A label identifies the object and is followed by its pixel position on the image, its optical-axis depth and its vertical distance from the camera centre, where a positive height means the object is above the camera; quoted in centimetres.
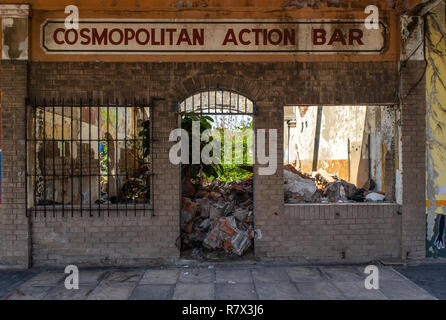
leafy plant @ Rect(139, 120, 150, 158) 650 +50
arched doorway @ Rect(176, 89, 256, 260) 580 -80
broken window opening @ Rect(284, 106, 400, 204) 618 +6
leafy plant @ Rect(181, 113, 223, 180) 708 -12
